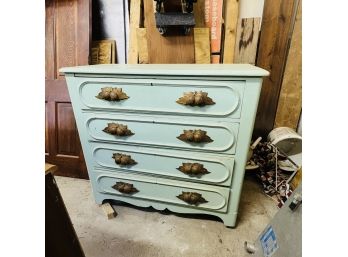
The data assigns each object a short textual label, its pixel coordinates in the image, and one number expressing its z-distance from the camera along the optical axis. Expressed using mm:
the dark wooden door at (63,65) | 1590
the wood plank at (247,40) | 1547
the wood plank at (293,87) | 1538
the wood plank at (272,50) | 1491
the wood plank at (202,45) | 1504
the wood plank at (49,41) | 1655
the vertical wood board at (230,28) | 1485
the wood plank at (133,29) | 1555
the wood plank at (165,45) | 1511
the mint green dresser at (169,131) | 978
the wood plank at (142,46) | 1548
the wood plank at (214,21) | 1477
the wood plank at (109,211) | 1386
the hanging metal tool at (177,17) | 1381
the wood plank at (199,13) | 1479
